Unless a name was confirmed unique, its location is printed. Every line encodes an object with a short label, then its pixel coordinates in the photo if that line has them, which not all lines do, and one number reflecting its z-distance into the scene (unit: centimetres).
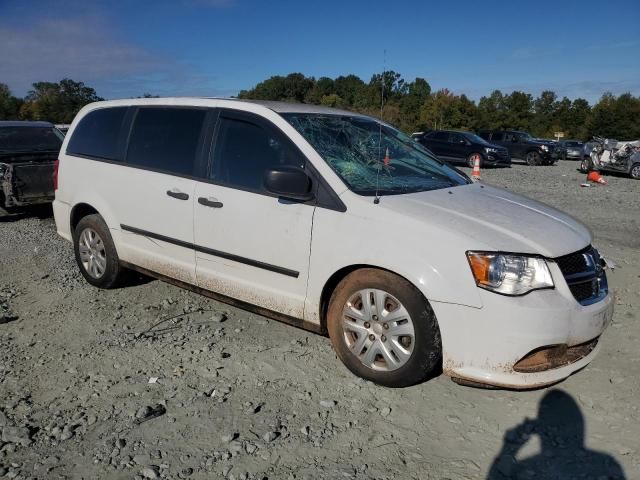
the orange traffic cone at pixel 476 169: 1256
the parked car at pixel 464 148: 2183
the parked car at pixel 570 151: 3257
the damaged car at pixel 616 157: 1853
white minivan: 301
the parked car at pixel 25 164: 832
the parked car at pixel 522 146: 2566
